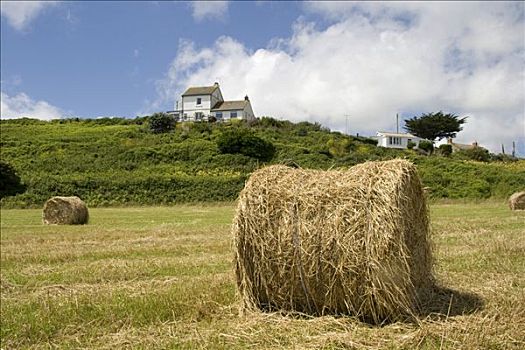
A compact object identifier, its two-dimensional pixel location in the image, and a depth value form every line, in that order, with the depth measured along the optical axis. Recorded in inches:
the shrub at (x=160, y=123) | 2699.3
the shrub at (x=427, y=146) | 2706.7
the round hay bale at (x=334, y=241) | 226.2
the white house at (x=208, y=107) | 3319.4
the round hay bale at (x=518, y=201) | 973.2
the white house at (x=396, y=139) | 3346.5
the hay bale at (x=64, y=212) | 884.0
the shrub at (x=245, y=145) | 2143.2
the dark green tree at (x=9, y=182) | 1728.6
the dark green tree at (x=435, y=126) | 3099.4
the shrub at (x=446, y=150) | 2659.0
